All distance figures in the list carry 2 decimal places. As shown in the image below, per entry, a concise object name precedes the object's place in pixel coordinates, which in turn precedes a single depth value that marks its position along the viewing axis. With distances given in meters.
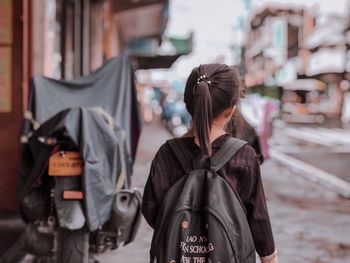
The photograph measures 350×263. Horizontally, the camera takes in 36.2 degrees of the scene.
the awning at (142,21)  19.80
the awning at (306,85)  47.62
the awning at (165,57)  16.67
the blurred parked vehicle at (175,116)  22.76
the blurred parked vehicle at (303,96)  44.97
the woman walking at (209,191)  2.32
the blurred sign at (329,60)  43.14
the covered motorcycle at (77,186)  3.94
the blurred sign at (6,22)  6.19
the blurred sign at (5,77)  6.25
